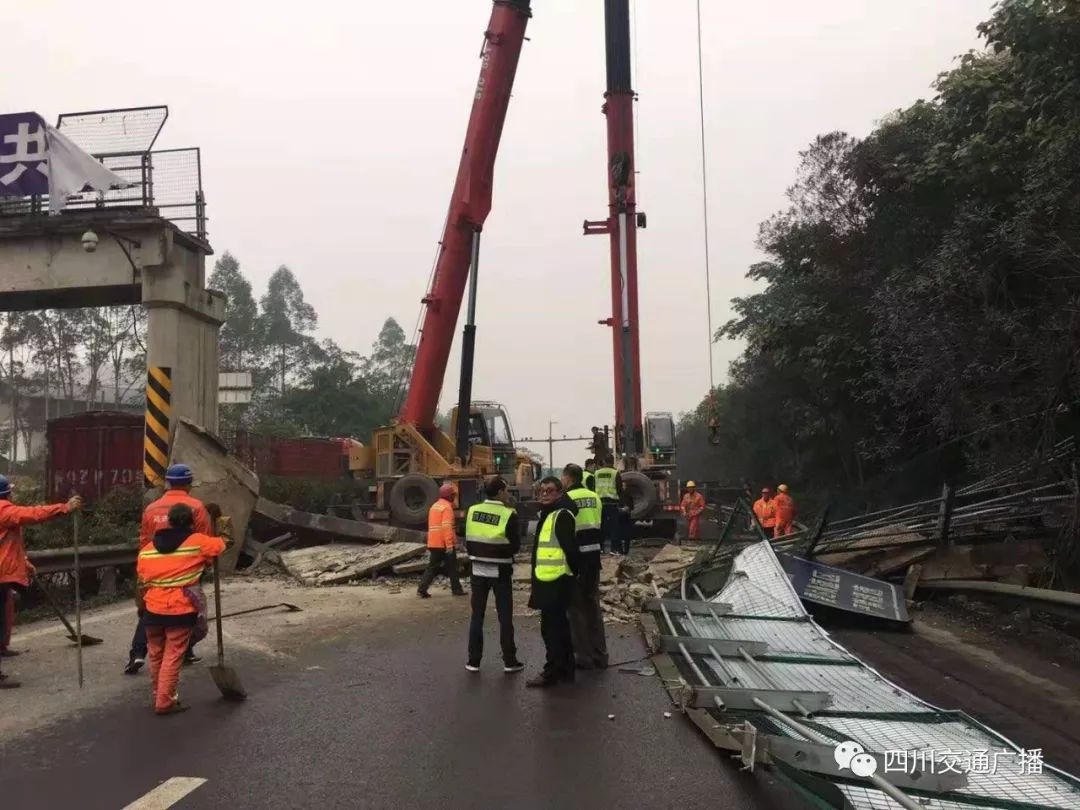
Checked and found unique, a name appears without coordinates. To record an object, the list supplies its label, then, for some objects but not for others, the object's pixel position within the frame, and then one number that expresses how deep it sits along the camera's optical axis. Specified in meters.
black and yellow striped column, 12.88
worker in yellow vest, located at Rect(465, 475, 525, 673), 6.96
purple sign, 12.94
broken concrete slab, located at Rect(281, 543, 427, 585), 12.29
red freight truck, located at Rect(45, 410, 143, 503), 15.11
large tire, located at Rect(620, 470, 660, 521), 16.78
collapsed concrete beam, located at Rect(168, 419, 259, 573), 12.23
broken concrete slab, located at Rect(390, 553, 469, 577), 12.66
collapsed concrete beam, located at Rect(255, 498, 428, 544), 14.33
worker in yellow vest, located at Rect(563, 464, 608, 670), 7.16
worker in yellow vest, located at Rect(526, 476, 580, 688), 6.52
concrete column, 13.30
